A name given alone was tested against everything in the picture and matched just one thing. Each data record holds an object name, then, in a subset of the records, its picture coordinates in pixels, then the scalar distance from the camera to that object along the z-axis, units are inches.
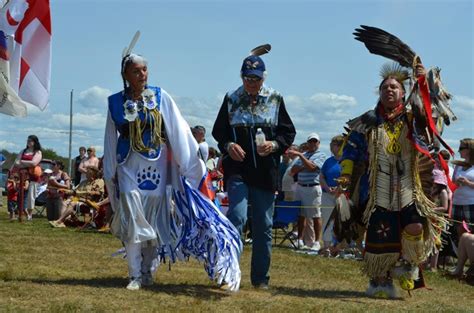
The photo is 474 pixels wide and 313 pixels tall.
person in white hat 446.3
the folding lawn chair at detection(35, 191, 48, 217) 680.8
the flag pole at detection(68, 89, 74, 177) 1640.6
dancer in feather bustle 247.3
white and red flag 230.8
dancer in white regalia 237.6
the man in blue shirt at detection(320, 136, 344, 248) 427.5
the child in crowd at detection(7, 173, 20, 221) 624.2
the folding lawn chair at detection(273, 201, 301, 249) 460.1
